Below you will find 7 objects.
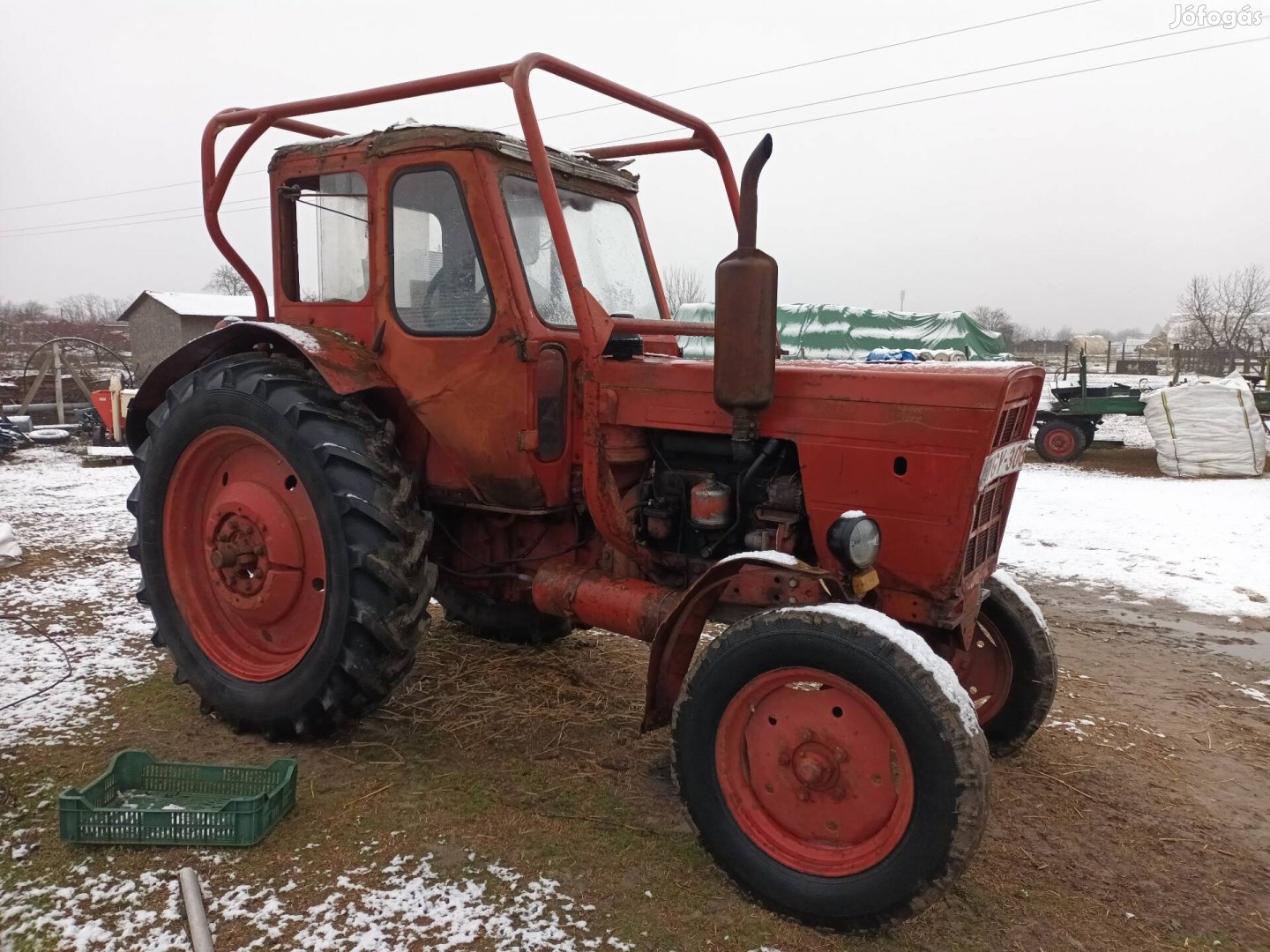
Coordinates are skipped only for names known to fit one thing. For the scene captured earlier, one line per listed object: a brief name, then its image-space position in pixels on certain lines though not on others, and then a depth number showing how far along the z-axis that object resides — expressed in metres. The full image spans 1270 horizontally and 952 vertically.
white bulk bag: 11.59
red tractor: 2.50
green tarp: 20.30
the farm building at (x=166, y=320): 26.48
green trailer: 13.37
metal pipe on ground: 2.28
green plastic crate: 2.72
